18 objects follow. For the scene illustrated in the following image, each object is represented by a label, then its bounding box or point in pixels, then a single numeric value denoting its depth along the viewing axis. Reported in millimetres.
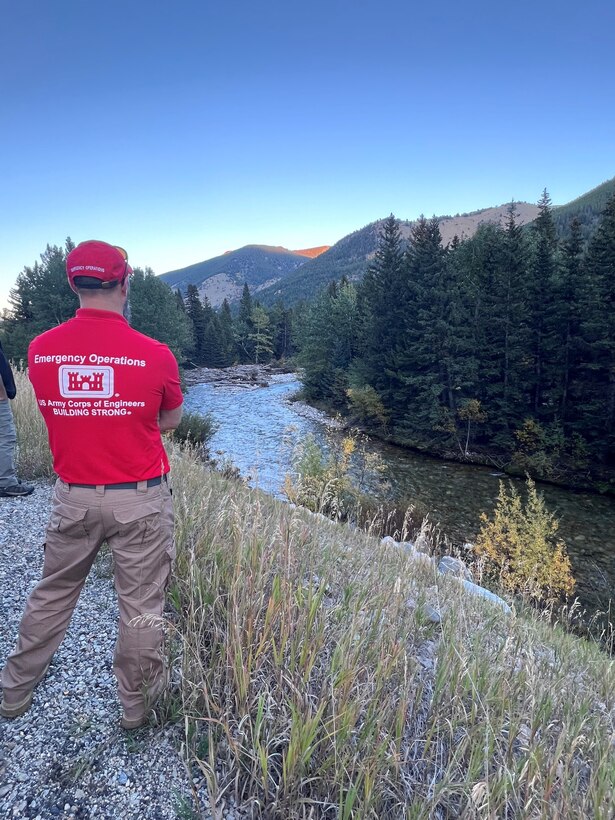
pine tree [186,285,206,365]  58969
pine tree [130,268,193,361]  32312
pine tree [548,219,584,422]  19594
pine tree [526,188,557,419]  20578
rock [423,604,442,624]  2994
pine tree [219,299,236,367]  60456
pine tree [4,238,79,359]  29391
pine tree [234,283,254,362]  65375
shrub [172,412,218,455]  12742
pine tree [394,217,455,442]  22453
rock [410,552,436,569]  4205
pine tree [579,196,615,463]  17438
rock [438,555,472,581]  3382
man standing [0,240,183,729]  1777
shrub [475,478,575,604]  8438
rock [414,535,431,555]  3455
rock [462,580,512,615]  4176
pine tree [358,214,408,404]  25906
